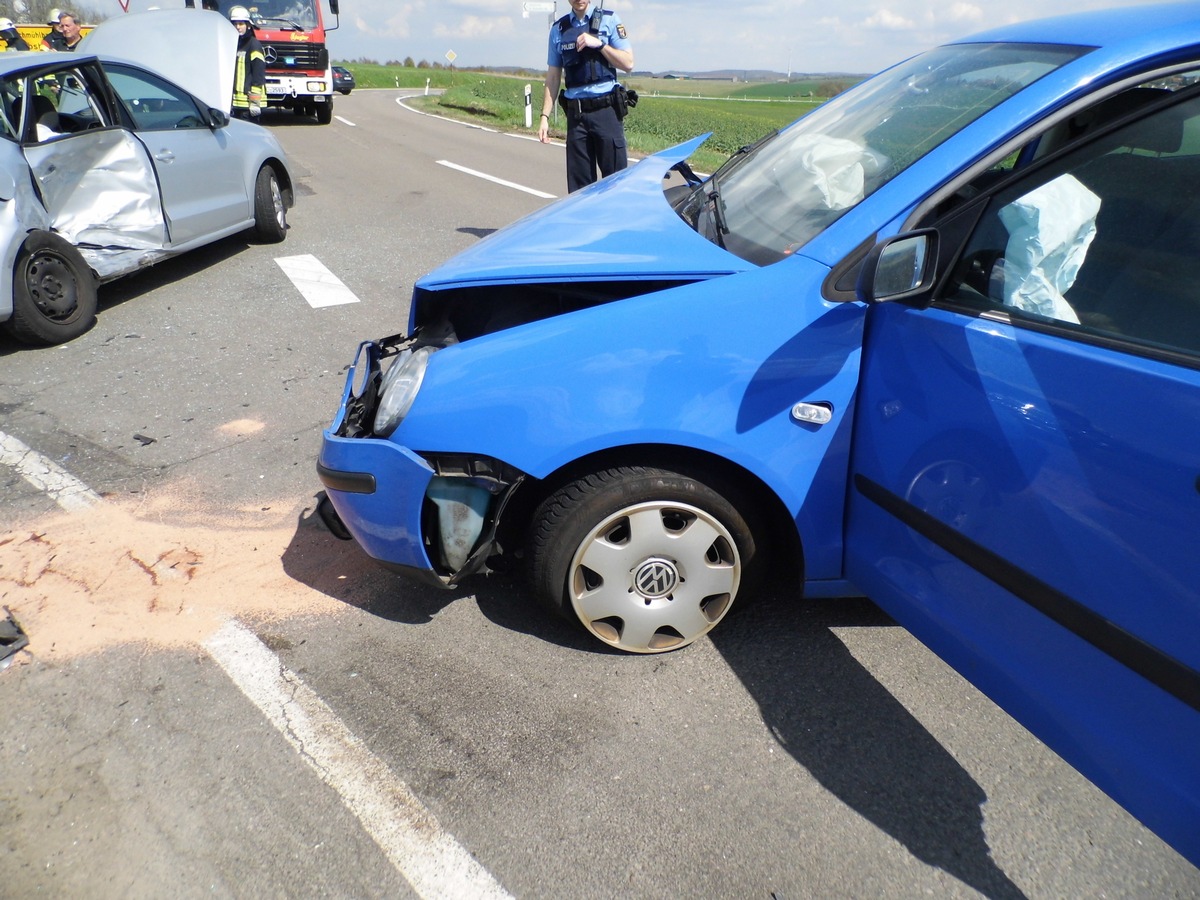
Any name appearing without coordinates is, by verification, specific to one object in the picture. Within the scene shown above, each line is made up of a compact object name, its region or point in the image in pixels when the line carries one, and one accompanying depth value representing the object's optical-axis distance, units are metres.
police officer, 6.05
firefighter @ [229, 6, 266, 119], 8.35
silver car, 5.03
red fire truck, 17.98
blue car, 1.72
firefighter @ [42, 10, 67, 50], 12.10
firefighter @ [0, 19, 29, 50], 13.04
